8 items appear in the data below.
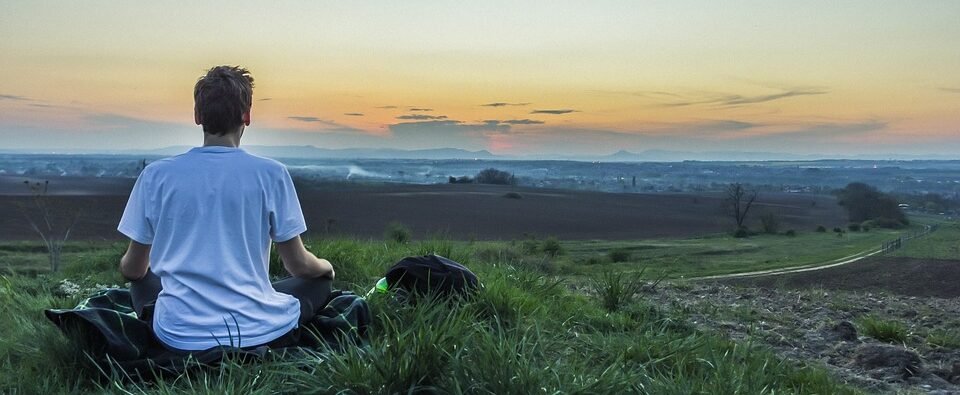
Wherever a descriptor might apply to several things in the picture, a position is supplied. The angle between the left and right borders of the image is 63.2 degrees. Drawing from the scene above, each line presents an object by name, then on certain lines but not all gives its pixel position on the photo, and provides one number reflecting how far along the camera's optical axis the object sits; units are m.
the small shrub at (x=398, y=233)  9.57
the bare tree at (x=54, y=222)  9.79
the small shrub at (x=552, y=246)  20.95
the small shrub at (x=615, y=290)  5.56
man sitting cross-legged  2.86
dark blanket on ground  3.01
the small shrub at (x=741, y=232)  50.28
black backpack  4.12
